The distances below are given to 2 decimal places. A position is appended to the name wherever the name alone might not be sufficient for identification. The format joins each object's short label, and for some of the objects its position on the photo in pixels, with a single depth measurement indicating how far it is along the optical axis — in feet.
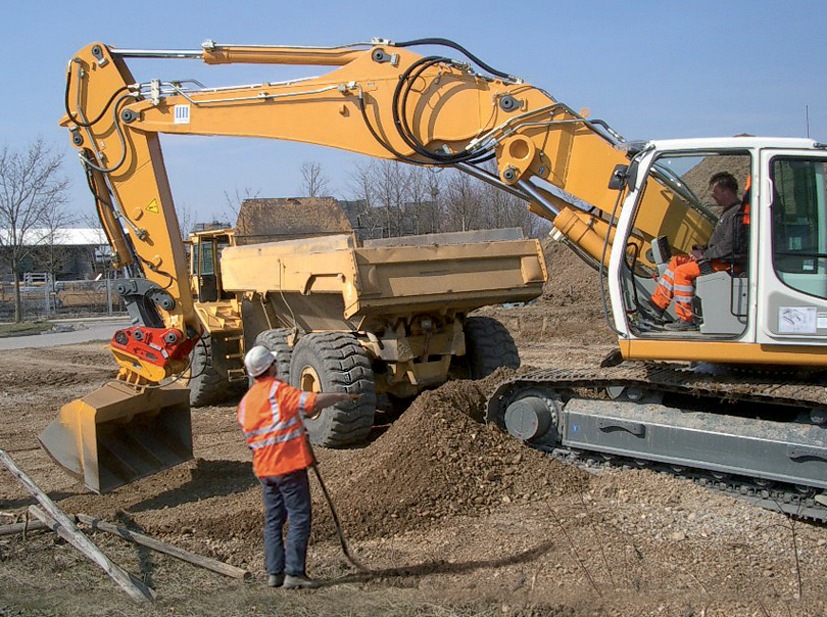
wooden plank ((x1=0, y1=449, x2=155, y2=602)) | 15.90
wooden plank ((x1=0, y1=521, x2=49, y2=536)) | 18.80
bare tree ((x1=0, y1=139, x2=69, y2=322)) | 91.45
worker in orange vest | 16.42
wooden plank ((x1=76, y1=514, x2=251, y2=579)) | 17.25
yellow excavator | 18.58
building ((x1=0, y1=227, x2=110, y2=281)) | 103.30
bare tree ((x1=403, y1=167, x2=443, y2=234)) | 79.54
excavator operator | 19.01
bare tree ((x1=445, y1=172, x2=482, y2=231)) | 92.38
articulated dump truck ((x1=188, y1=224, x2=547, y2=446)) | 26.58
